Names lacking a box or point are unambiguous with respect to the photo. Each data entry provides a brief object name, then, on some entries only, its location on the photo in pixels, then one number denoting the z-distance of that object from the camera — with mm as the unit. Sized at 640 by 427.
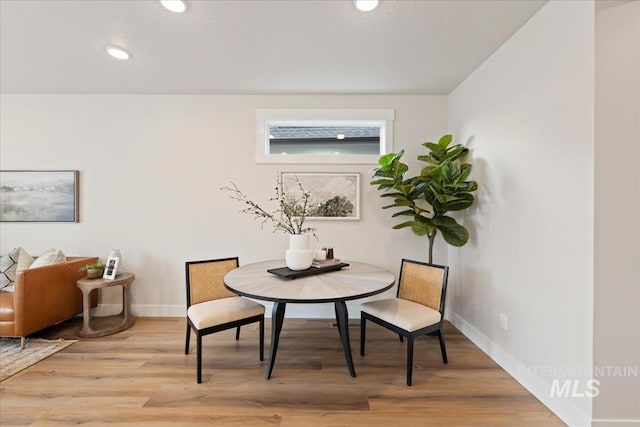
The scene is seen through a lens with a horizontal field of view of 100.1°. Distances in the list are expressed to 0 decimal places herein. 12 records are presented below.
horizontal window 3084
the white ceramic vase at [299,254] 2156
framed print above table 3090
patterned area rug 2091
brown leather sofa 2342
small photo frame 2746
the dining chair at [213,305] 1964
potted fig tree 2379
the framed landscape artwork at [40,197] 3068
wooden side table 2609
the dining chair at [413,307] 1947
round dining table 1700
